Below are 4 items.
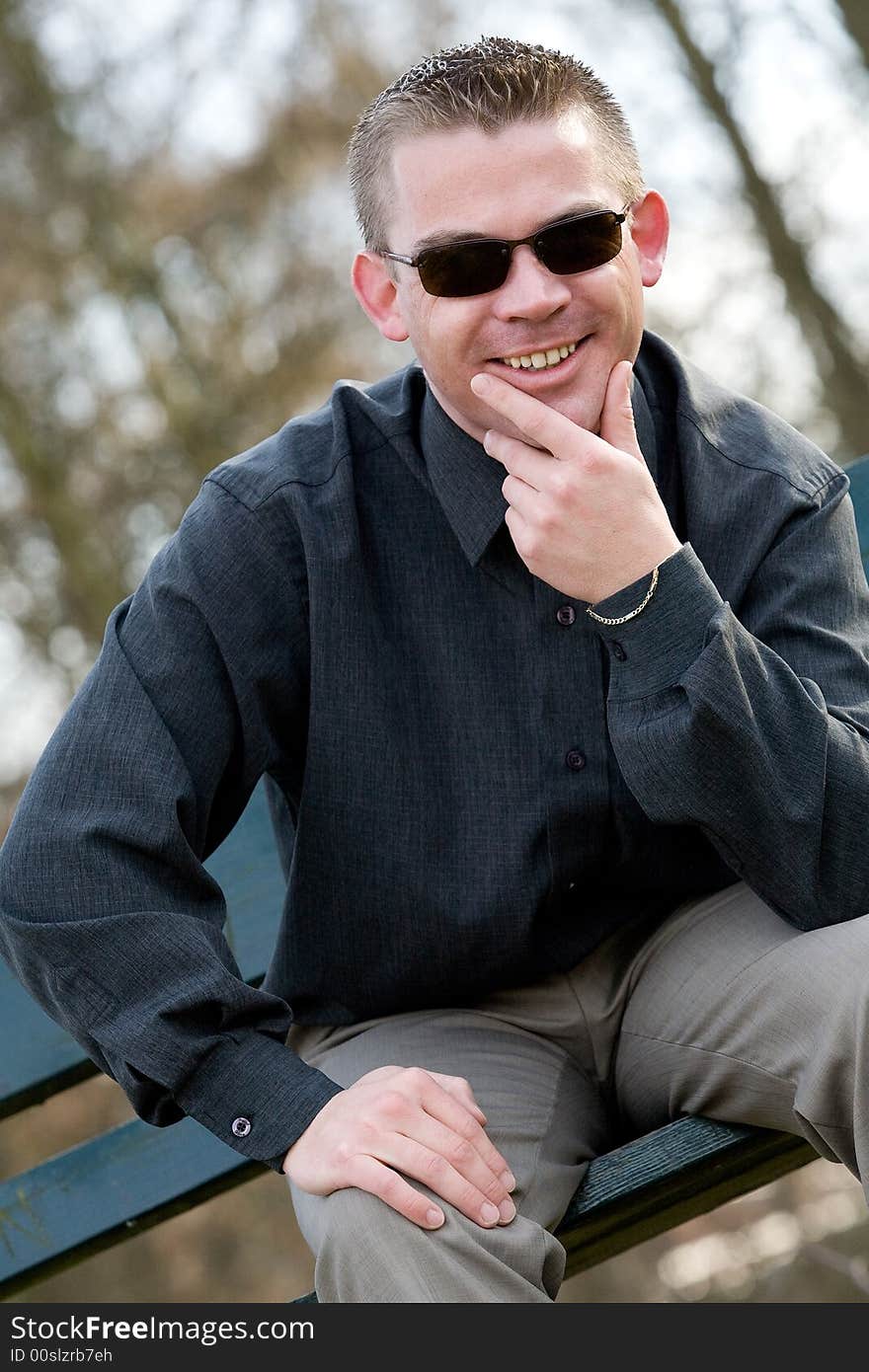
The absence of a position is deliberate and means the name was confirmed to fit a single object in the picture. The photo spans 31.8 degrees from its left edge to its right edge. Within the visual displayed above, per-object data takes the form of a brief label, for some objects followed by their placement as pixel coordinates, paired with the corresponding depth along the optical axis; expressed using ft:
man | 6.33
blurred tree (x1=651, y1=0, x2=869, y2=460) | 25.17
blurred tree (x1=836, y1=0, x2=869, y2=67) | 21.27
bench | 9.02
